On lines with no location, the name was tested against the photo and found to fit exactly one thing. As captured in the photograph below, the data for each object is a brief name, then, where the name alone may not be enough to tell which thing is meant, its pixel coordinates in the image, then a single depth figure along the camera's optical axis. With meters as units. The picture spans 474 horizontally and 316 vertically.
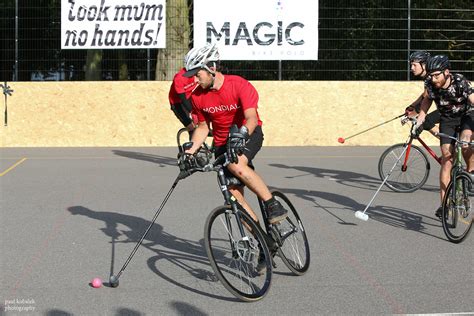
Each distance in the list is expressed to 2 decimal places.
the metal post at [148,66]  18.09
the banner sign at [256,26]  17.45
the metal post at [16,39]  18.08
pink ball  5.93
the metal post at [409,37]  18.00
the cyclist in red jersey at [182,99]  11.60
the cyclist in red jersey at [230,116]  5.66
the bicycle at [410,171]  10.77
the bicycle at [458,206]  7.39
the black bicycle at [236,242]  5.52
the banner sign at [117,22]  17.55
